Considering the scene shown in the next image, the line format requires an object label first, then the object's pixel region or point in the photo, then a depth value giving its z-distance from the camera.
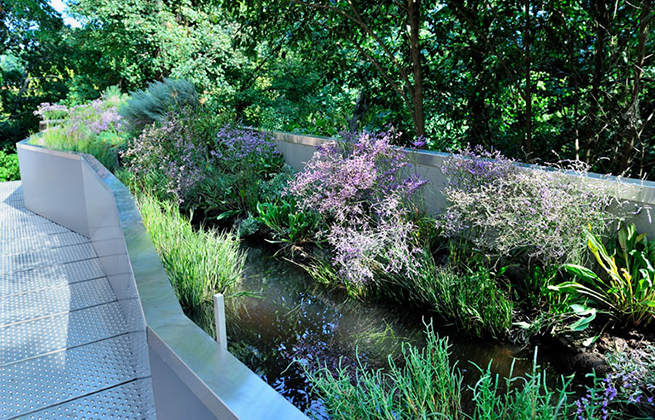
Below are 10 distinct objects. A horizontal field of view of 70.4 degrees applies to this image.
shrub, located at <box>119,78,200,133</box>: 8.42
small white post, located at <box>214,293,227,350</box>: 1.21
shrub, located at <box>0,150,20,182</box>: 14.62
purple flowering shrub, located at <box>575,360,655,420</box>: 2.22
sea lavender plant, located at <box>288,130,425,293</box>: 3.74
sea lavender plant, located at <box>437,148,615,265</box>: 3.01
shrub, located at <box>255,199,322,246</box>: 4.93
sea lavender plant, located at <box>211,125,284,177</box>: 6.40
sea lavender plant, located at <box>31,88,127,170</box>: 7.21
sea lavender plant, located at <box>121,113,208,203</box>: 6.18
